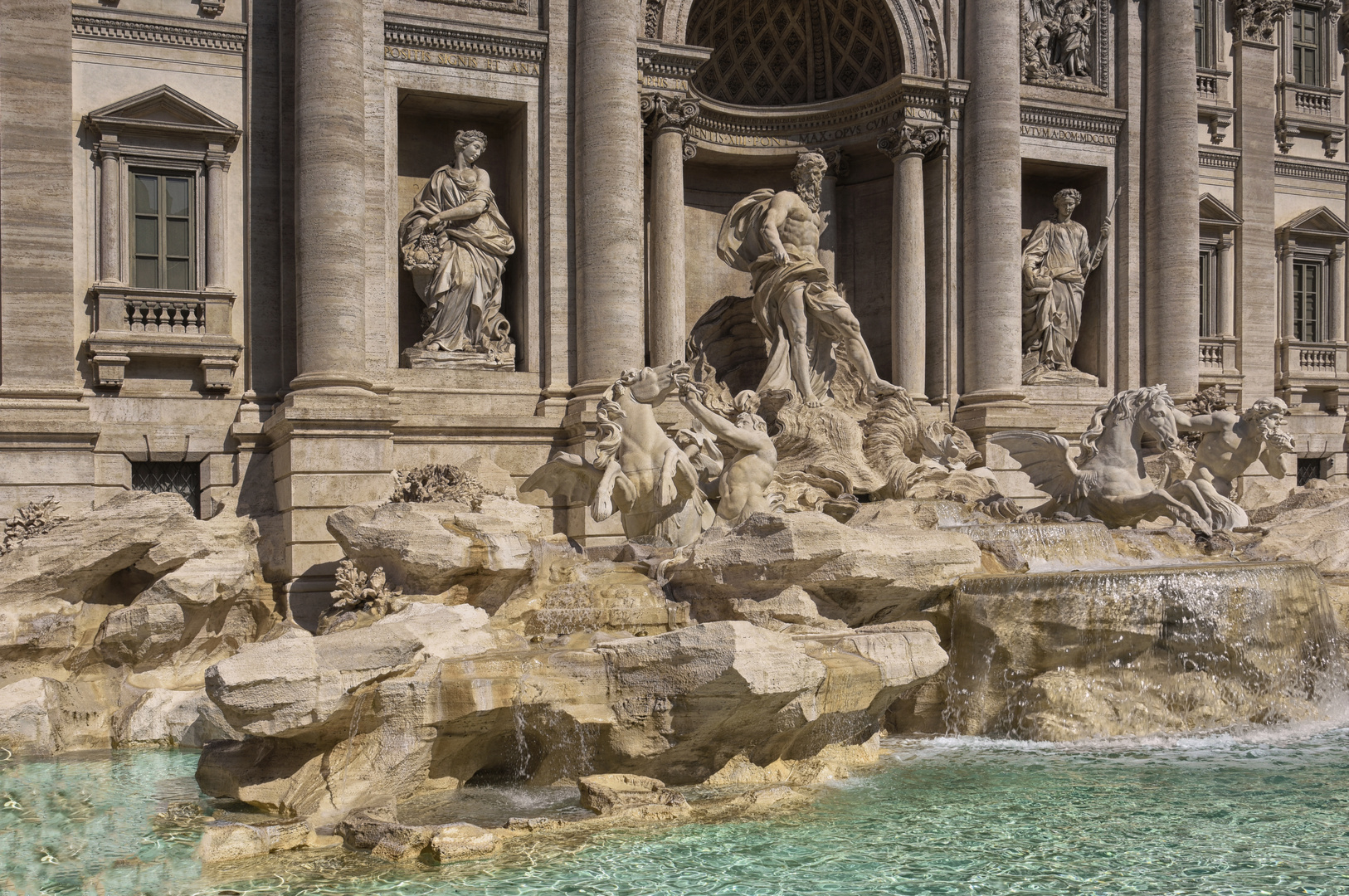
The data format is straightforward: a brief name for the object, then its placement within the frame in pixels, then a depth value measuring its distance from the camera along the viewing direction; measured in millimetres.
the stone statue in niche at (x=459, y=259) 16125
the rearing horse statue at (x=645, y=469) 13141
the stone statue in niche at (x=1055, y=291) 20094
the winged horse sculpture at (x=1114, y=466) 15117
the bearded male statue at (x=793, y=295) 17562
